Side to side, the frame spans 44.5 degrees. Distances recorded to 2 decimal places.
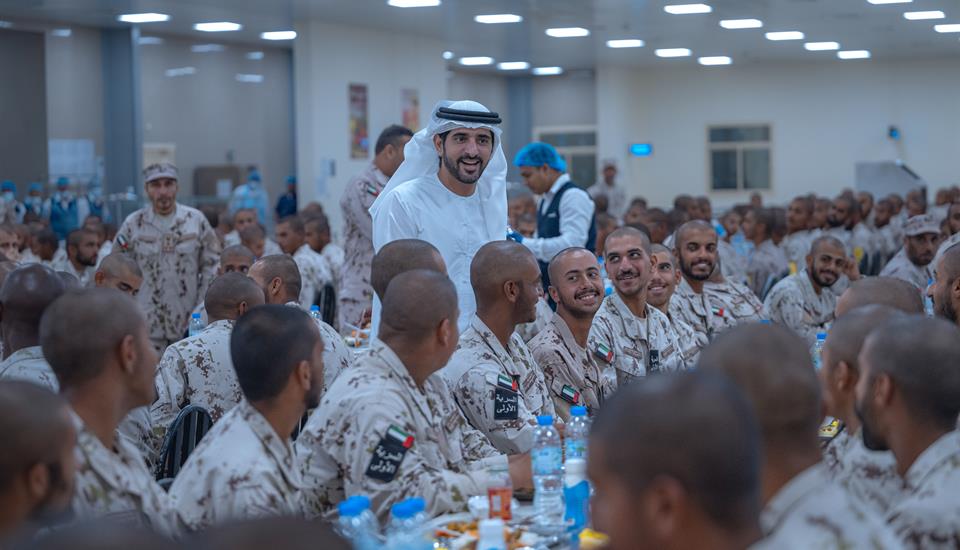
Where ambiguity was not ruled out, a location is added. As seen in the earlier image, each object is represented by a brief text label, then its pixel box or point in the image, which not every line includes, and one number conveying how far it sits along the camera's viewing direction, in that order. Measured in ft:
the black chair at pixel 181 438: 13.69
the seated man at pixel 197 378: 15.83
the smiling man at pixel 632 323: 17.87
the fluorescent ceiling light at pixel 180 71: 60.59
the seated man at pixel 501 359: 13.53
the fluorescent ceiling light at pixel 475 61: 70.15
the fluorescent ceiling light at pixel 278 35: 58.69
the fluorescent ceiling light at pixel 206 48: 61.62
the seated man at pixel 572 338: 15.99
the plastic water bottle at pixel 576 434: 12.28
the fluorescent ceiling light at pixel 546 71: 79.20
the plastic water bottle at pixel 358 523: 9.30
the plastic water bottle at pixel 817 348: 18.75
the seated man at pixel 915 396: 8.71
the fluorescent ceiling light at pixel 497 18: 51.26
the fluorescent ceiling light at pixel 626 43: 62.87
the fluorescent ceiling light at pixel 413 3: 45.98
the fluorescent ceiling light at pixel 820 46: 65.78
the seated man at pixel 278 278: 19.03
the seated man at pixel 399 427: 10.64
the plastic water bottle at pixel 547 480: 10.90
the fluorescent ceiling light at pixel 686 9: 48.42
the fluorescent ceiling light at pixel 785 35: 60.29
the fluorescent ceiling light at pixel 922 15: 52.60
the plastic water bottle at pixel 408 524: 9.26
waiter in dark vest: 24.81
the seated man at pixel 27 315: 13.23
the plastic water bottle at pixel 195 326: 22.93
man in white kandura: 17.40
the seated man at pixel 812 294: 25.05
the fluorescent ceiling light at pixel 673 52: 67.46
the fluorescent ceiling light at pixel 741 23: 54.60
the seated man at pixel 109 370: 9.41
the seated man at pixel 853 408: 9.38
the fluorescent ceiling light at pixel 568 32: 57.11
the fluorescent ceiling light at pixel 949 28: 58.08
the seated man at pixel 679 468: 6.00
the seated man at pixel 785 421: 7.20
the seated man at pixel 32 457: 7.34
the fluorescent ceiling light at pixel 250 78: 64.69
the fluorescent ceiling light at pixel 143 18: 50.49
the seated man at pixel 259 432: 9.45
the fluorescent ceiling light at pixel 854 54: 70.64
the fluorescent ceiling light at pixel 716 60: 72.90
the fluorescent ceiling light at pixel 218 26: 54.70
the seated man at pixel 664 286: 20.21
